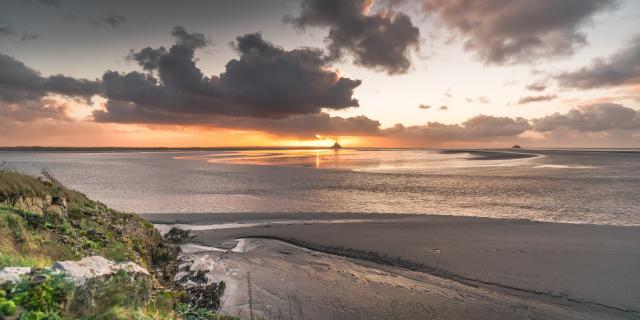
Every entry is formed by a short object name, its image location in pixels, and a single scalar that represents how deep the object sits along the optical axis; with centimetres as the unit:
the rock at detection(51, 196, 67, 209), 1094
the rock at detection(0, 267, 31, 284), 463
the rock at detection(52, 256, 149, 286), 571
